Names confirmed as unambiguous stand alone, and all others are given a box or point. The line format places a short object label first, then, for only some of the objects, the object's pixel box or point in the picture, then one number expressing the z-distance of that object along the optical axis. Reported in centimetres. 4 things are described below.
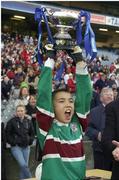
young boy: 343
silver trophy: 350
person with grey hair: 653
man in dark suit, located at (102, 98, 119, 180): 330
